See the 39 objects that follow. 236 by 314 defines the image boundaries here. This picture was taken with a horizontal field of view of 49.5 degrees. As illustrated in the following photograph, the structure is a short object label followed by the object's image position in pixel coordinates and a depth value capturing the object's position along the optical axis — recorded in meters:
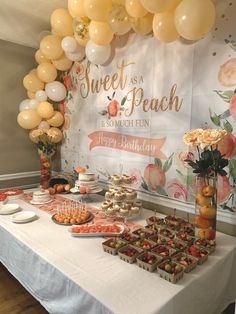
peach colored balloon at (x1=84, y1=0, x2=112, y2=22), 1.72
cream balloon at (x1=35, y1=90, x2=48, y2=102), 2.69
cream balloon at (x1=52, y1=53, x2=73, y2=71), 2.59
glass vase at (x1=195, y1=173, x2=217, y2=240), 1.44
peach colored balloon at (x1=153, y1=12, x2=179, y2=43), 1.54
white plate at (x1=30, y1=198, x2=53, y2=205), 2.21
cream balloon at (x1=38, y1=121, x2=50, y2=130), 2.77
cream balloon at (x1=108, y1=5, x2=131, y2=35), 1.75
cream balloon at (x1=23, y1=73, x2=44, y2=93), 2.70
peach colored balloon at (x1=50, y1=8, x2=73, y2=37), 2.18
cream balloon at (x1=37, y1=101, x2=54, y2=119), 2.65
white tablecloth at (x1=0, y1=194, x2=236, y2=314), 1.03
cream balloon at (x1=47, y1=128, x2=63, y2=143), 2.67
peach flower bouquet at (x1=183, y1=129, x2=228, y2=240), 1.40
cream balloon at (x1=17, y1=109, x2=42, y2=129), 2.63
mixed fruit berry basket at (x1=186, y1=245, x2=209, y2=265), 1.27
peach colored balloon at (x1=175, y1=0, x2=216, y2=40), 1.35
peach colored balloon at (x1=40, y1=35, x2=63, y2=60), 2.42
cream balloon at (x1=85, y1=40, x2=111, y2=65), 2.13
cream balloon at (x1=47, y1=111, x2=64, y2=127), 2.82
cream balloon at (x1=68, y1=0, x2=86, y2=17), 1.90
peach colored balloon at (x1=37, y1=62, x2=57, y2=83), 2.60
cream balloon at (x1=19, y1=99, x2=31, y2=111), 2.76
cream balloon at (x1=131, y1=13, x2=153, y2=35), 1.78
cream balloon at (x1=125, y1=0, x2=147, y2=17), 1.63
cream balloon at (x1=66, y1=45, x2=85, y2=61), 2.39
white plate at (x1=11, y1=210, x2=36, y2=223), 1.79
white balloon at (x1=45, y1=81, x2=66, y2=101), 2.71
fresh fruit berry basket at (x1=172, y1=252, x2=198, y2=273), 1.18
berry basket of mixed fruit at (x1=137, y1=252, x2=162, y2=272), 1.19
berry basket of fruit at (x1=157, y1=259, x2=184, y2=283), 1.10
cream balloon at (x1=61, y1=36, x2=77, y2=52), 2.27
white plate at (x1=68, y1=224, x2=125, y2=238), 1.56
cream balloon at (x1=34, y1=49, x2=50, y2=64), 2.62
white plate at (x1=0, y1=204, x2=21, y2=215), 1.97
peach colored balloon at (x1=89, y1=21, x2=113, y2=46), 1.92
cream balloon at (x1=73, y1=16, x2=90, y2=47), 2.04
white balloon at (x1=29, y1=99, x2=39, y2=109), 2.71
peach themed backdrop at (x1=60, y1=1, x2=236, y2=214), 1.62
